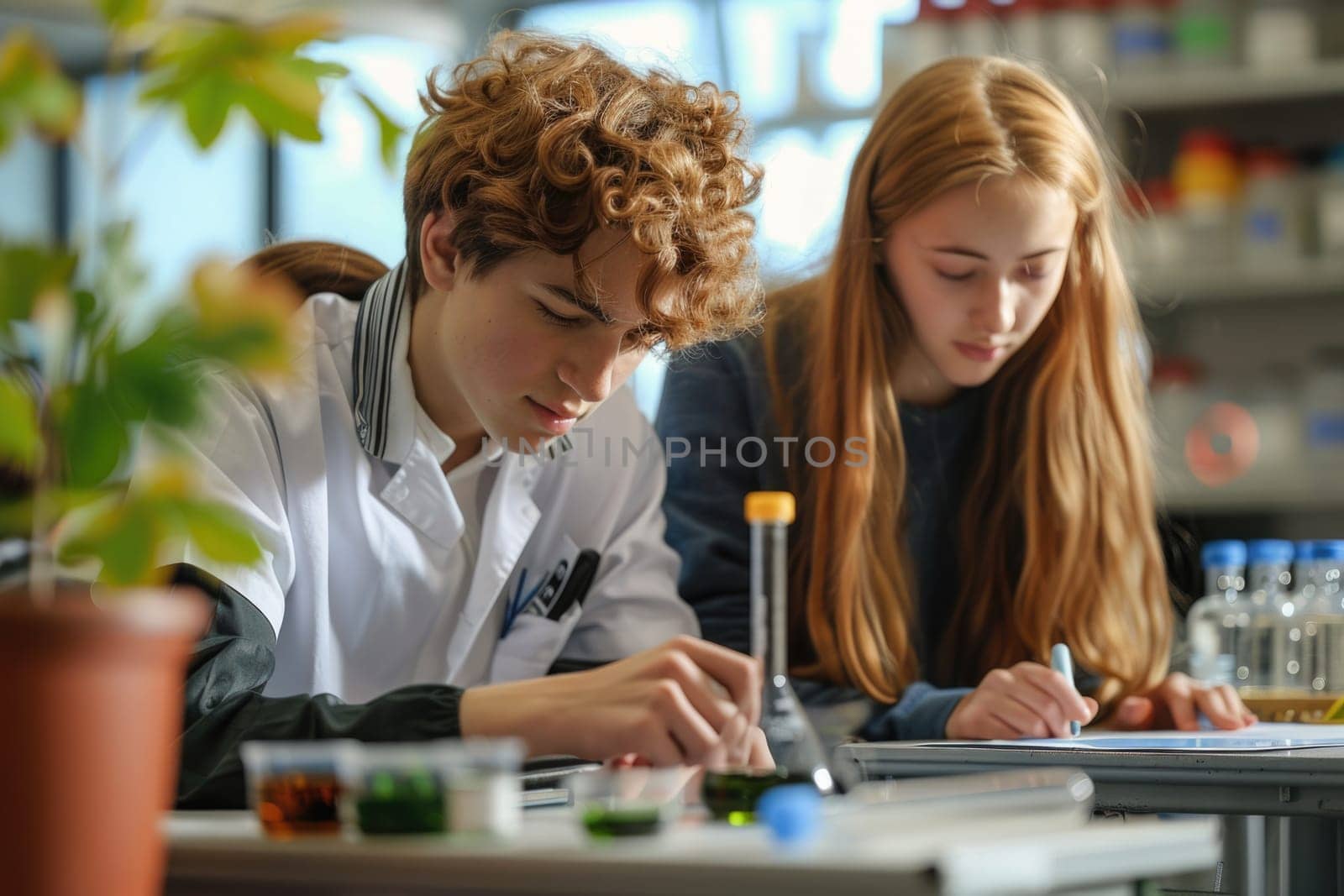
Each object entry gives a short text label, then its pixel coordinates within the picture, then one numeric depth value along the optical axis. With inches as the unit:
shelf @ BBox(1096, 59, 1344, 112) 120.8
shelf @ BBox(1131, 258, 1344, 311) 121.2
